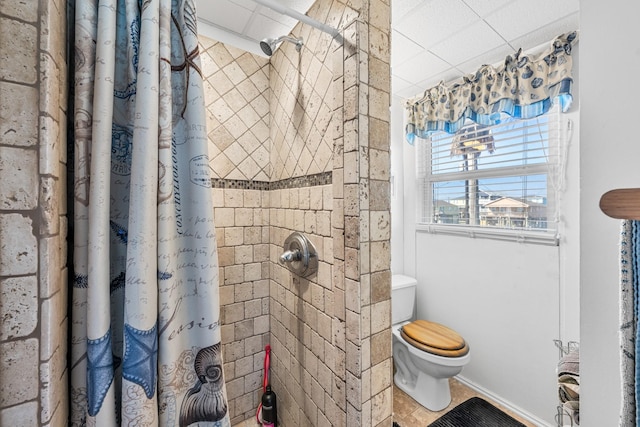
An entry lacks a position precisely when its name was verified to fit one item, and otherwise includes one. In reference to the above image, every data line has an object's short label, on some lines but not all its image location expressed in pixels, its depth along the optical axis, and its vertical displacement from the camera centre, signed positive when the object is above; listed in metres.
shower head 1.09 +0.70
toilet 1.63 -0.93
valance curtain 1.44 +0.77
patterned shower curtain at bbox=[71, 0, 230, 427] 0.53 -0.03
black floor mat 1.60 -1.29
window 1.60 +0.25
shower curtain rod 0.86 +0.67
